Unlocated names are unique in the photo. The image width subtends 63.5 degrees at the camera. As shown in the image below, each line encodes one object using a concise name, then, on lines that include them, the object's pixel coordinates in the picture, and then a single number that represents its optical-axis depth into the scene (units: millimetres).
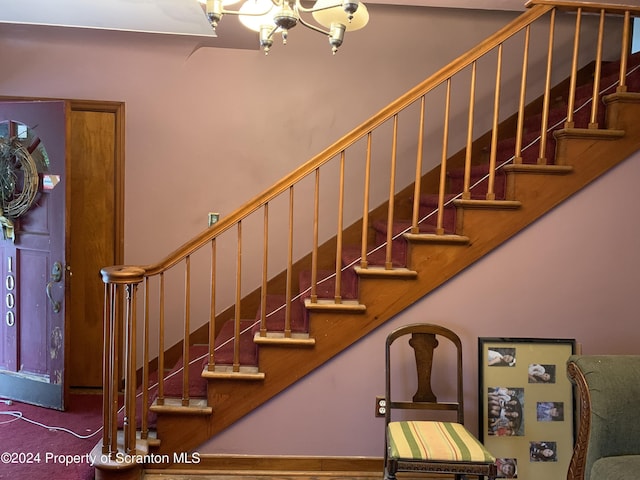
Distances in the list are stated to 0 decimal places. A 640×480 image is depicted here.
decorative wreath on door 3182
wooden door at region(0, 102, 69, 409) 3100
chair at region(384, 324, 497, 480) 2104
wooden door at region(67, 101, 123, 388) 3424
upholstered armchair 1953
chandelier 1720
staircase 2473
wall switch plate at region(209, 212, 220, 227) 3545
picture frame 2574
